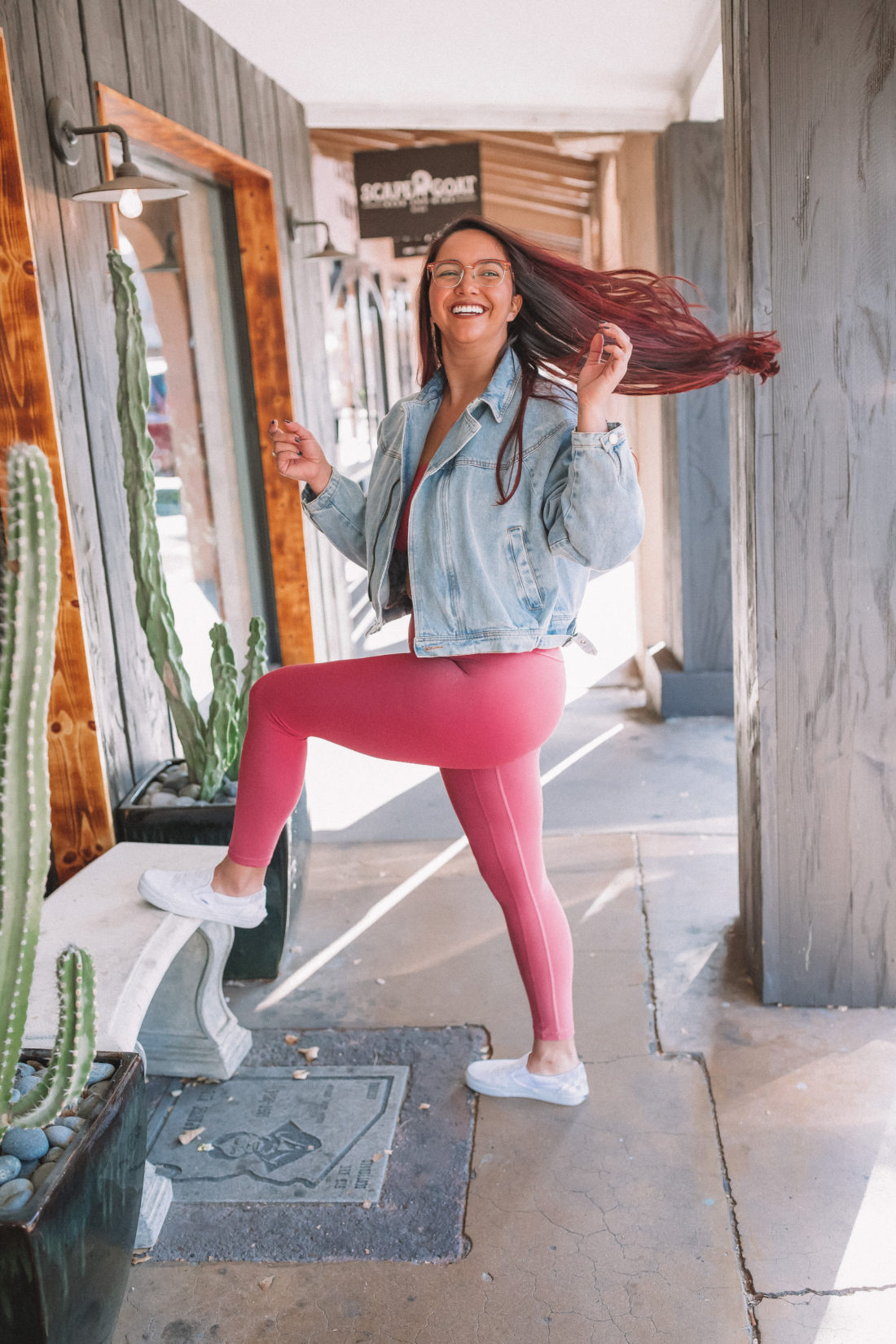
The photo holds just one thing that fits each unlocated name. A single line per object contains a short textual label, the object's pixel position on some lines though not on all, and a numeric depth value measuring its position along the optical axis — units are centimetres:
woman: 195
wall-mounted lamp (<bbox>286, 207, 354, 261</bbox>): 515
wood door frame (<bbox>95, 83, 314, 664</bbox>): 491
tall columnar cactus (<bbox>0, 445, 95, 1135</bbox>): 142
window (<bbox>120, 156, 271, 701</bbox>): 436
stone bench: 202
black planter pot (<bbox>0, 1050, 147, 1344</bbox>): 144
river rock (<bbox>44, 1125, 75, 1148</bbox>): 167
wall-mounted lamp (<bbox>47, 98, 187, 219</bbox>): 271
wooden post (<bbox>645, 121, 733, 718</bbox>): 478
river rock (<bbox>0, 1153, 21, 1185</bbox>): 158
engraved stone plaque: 220
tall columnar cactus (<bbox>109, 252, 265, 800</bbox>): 288
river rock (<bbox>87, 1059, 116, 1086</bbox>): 179
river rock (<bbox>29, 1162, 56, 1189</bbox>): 157
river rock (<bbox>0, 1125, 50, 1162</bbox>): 163
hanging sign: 587
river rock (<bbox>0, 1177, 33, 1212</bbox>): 150
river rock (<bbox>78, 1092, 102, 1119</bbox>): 170
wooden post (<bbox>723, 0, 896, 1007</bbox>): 235
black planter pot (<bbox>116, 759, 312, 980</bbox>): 292
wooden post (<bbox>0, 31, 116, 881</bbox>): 254
